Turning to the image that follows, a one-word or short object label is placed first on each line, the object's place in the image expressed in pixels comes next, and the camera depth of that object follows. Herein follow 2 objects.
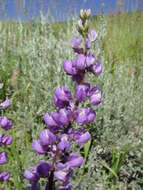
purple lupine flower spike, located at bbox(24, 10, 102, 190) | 0.16
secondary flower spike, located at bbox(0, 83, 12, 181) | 0.23
